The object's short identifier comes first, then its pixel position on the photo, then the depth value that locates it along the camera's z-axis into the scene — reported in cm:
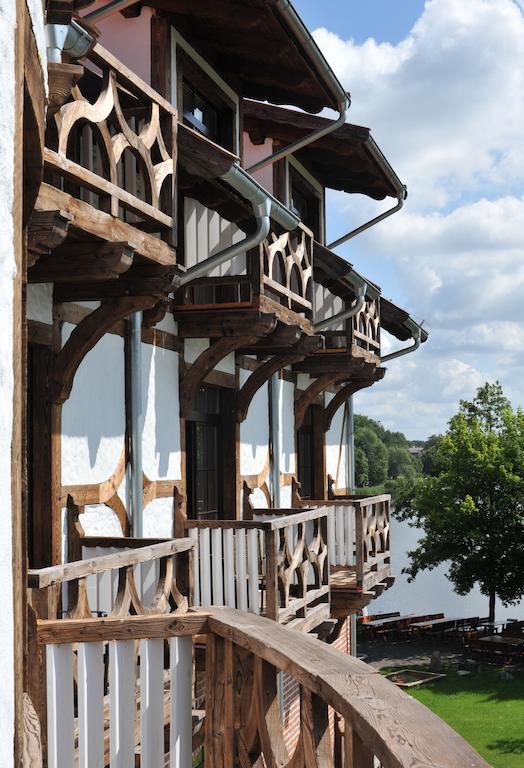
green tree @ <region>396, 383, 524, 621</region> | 3797
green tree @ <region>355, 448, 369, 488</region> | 13201
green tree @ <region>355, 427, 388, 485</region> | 14710
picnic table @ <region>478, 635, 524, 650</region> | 3294
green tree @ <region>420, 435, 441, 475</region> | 15895
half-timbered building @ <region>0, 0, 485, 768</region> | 271
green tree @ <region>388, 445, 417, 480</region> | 15675
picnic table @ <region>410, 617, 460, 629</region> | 3853
